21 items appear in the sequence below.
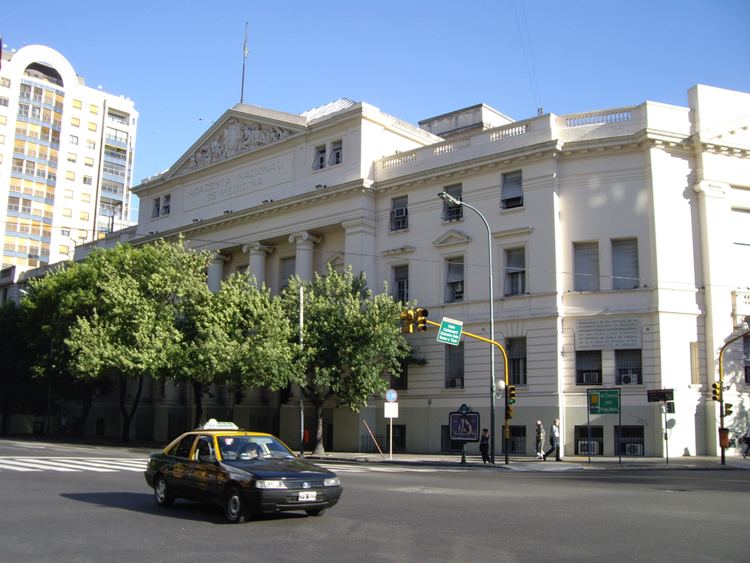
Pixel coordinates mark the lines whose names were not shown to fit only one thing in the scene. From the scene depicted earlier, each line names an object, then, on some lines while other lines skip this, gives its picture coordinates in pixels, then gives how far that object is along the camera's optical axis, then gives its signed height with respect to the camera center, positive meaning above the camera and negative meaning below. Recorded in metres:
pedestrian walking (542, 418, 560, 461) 30.19 -0.95
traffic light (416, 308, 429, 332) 27.16 +3.34
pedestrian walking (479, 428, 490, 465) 28.88 -1.25
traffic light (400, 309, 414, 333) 27.31 +3.40
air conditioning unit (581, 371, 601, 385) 32.66 +1.70
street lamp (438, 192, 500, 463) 28.44 +1.41
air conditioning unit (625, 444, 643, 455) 31.39 -1.28
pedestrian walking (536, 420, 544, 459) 30.55 -0.97
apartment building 89.88 +30.98
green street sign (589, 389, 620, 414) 28.48 +0.57
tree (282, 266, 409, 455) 34.53 +3.22
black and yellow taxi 11.30 -1.04
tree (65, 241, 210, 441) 37.09 +4.85
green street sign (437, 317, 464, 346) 29.34 +3.18
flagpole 50.67 +22.64
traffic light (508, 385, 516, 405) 28.19 +0.74
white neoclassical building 32.25 +7.24
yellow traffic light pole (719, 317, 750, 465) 28.81 +1.90
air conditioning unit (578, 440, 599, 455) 32.16 -1.29
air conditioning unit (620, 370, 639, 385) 32.06 +1.70
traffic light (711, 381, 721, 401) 28.88 +1.04
